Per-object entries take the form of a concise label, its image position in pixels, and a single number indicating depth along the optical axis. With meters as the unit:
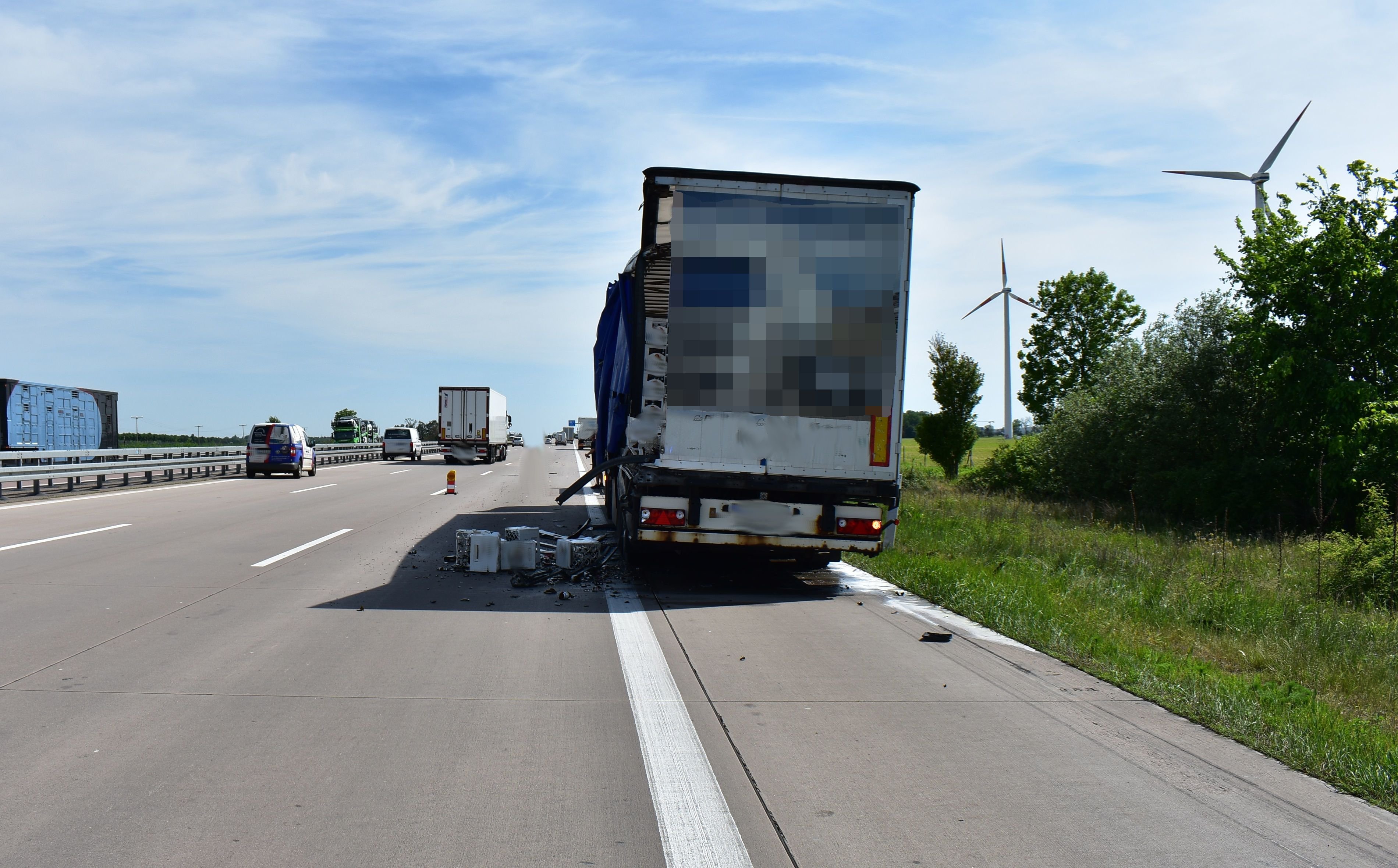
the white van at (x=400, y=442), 54.34
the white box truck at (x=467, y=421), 47.88
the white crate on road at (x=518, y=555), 11.30
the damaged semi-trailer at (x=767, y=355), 9.51
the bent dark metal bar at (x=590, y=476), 10.84
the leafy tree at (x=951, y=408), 39.62
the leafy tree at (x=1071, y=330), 62.69
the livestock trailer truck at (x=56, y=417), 29.19
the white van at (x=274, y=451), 32.53
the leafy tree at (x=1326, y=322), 19.38
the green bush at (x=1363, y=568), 10.79
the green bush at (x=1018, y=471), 33.00
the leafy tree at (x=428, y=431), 96.79
